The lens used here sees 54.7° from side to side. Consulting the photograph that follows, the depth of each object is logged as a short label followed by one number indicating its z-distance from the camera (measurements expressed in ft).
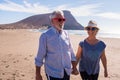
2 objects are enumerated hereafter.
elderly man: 5.96
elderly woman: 6.83
